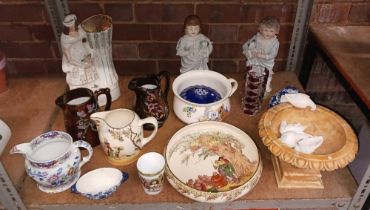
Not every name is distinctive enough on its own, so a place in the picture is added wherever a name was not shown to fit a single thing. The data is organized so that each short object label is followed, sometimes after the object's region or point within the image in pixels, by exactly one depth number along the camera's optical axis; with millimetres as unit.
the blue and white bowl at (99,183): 795
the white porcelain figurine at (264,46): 907
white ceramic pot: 905
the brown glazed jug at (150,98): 901
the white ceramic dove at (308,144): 752
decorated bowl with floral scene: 775
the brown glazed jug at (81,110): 850
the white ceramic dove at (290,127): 809
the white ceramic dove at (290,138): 773
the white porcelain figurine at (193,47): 933
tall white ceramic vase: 915
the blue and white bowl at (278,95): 981
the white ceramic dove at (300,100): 872
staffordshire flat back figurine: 886
